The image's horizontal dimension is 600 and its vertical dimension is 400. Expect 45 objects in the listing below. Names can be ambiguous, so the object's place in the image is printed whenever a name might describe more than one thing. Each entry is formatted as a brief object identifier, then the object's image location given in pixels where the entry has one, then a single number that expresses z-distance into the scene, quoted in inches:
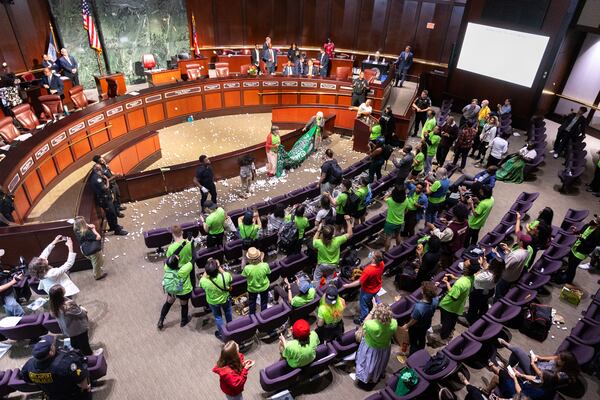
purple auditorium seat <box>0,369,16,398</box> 192.2
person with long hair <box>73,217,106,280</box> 266.5
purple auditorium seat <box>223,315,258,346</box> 221.3
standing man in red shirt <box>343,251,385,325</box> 233.1
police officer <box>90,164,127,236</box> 309.7
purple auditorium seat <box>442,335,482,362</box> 206.8
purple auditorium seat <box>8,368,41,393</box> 192.2
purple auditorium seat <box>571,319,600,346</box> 222.8
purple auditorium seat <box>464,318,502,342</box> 217.0
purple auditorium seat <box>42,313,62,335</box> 225.6
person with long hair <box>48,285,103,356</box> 201.3
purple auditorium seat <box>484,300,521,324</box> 229.3
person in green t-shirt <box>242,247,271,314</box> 230.5
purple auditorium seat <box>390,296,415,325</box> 231.6
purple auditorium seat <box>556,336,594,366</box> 214.1
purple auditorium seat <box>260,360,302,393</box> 196.2
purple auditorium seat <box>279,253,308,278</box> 273.6
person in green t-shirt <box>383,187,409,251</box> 291.3
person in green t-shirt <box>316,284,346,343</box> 207.0
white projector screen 518.9
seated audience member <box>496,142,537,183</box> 410.9
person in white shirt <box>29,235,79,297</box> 231.3
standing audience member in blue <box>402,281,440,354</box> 206.1
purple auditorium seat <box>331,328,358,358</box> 216.5
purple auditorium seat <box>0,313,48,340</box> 221.6
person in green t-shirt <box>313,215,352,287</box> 248.0
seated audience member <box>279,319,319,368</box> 187.3
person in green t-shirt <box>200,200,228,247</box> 280.7
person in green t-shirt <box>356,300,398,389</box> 191.3
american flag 542.0
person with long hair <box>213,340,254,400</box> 168.2
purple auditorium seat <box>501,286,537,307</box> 247.6
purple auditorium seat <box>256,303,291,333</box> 228.1
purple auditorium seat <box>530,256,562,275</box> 271.1
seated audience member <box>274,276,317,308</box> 228.4
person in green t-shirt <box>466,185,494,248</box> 291.6
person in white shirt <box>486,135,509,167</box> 406.3
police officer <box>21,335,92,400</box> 167.9
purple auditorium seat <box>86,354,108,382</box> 203.8
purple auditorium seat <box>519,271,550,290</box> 259.3
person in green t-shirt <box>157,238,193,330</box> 229.1
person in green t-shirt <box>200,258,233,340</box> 219.5
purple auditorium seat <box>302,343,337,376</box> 204.7
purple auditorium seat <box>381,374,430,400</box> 184.5
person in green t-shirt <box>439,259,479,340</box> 223.5
